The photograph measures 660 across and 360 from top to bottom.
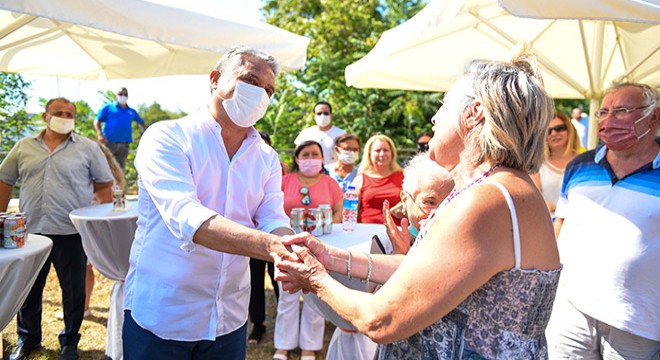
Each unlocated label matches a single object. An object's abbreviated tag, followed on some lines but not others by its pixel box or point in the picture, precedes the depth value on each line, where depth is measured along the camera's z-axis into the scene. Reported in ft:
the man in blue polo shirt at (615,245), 7.91
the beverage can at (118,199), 13.19
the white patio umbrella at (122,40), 9.36
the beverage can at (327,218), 11.86
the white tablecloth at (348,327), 10.05
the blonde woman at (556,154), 14.98
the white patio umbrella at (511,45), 14.05
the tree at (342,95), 39.37
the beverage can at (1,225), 9.05
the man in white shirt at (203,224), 5.87
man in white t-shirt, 21.91
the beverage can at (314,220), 11.53
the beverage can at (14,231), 9.07
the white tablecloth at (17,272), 8.67
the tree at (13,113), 14.52
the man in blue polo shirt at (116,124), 31.09
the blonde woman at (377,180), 15.71
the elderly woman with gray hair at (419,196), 8.21
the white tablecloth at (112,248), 12.08
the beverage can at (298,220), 11.57
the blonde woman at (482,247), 4.06
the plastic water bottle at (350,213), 12.66
